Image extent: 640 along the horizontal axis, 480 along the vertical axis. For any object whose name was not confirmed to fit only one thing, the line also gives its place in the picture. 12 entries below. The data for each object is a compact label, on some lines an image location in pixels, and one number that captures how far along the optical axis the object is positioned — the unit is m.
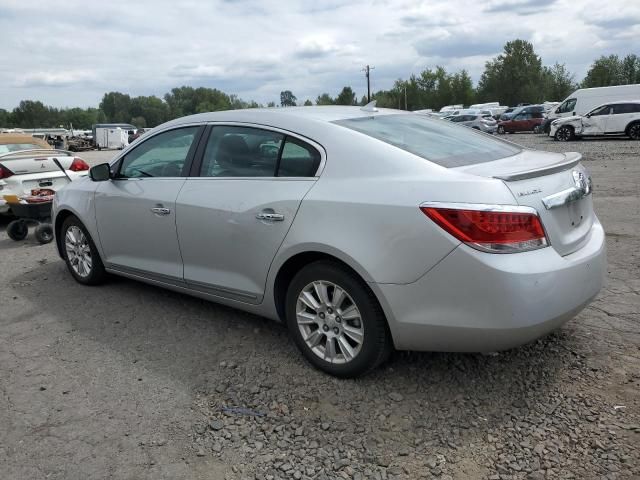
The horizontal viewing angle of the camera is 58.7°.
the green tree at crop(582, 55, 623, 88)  75.19
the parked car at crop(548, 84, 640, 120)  28.20
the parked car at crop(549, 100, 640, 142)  23.00
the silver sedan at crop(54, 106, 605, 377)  2.80
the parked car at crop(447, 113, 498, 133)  33.22
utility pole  78.00
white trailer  48.72
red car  33.94
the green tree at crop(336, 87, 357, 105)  75.27
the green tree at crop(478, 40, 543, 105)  83.50
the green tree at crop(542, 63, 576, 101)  84.31
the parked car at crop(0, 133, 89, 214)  8.25
